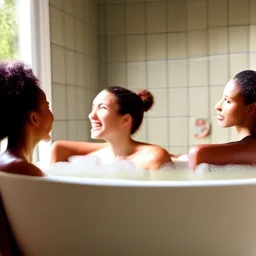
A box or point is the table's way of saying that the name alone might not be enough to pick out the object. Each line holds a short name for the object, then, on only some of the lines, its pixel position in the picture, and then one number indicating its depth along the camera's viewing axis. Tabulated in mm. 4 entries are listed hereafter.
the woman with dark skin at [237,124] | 2442
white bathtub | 1793
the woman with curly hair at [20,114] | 2138
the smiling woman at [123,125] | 2723
